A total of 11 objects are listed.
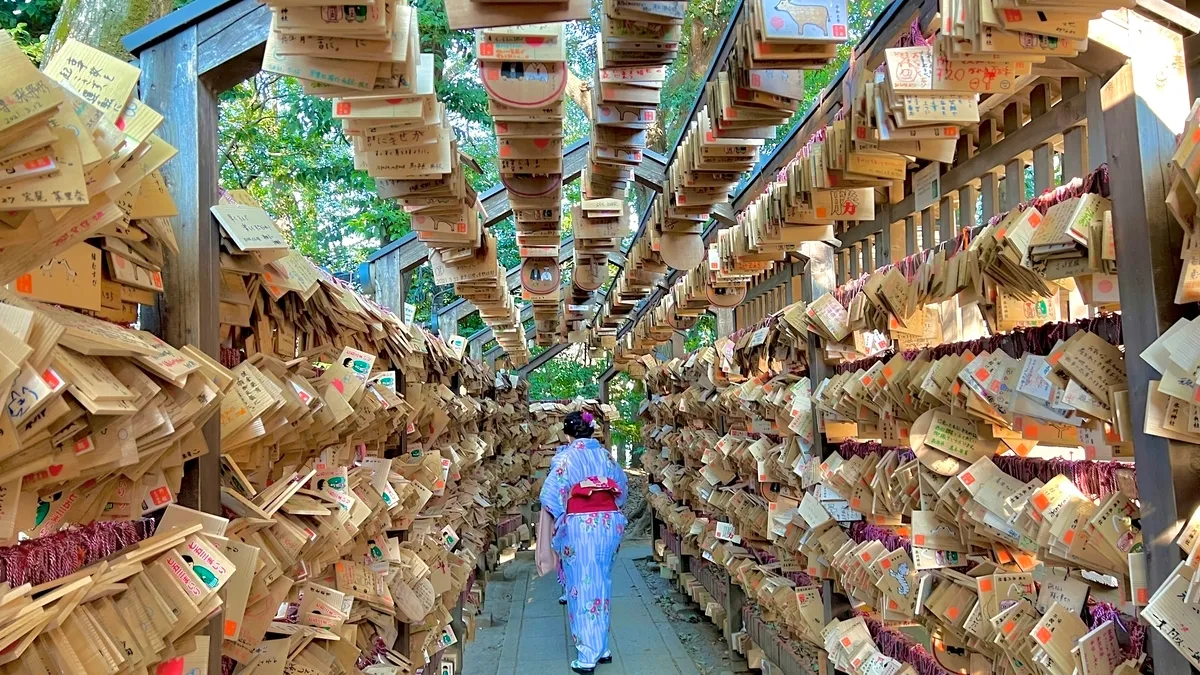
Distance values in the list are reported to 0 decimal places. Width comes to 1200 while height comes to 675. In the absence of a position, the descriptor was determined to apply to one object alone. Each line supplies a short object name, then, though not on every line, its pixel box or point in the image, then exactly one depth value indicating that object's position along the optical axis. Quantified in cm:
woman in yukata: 557
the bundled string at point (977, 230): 170
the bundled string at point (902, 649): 272
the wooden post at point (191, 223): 171
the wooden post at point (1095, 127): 174
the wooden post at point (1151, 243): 151
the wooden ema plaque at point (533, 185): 310
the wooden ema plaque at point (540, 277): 473
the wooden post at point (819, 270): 377
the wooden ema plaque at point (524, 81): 211
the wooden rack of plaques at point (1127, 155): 152
